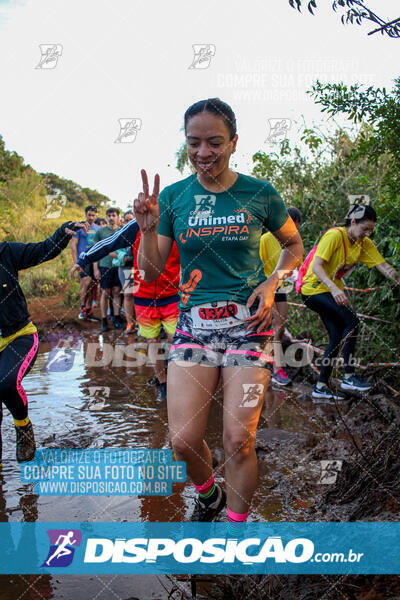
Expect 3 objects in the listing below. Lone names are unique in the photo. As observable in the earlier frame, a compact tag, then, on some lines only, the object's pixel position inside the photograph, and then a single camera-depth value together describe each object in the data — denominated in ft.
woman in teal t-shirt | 7.88
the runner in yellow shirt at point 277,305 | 19.44
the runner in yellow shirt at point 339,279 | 16.22
